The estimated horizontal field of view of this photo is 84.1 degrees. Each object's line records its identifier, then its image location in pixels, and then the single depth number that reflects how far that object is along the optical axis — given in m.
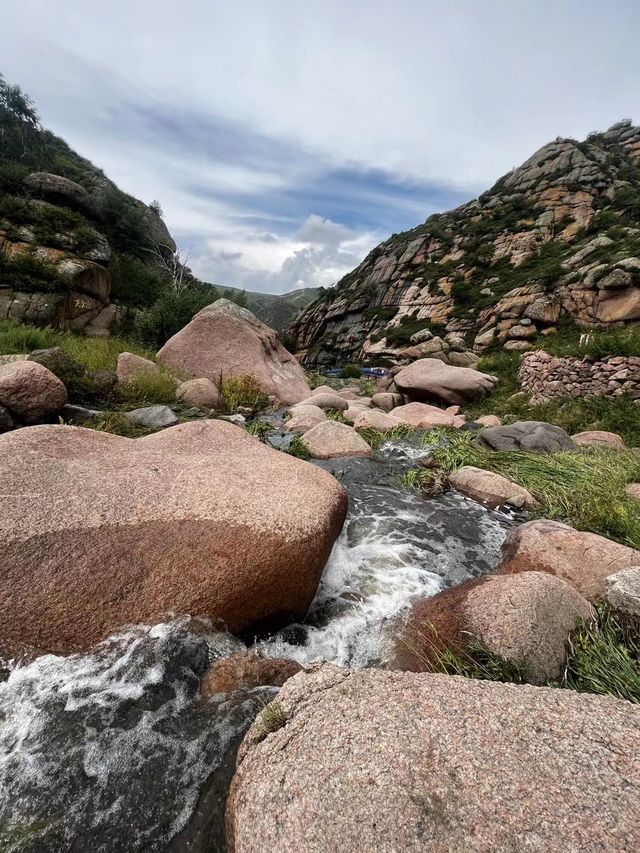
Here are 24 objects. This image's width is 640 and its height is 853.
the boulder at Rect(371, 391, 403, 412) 15.36
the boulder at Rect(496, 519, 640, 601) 3.61
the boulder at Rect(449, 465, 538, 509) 5.95
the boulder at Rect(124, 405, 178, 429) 7.20
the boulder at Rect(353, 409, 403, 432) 10.08
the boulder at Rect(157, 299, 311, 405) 11.52
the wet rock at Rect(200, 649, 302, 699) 2.50
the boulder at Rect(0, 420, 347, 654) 2.68
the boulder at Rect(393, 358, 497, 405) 14.21
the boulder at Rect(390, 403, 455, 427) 11.12
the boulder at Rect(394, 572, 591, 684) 2.64
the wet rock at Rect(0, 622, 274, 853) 1.75
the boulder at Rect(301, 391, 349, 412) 11.84
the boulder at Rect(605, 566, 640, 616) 2.82
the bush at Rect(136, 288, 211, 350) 15.20
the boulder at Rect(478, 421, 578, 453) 7.93
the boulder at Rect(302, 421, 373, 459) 7.91
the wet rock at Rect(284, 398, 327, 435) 9.31
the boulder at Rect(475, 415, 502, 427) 11.08
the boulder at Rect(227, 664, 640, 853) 1.31
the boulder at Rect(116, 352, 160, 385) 8.81
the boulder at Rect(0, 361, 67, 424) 5.52
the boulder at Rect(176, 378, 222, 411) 9.18
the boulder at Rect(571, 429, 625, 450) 8.58
